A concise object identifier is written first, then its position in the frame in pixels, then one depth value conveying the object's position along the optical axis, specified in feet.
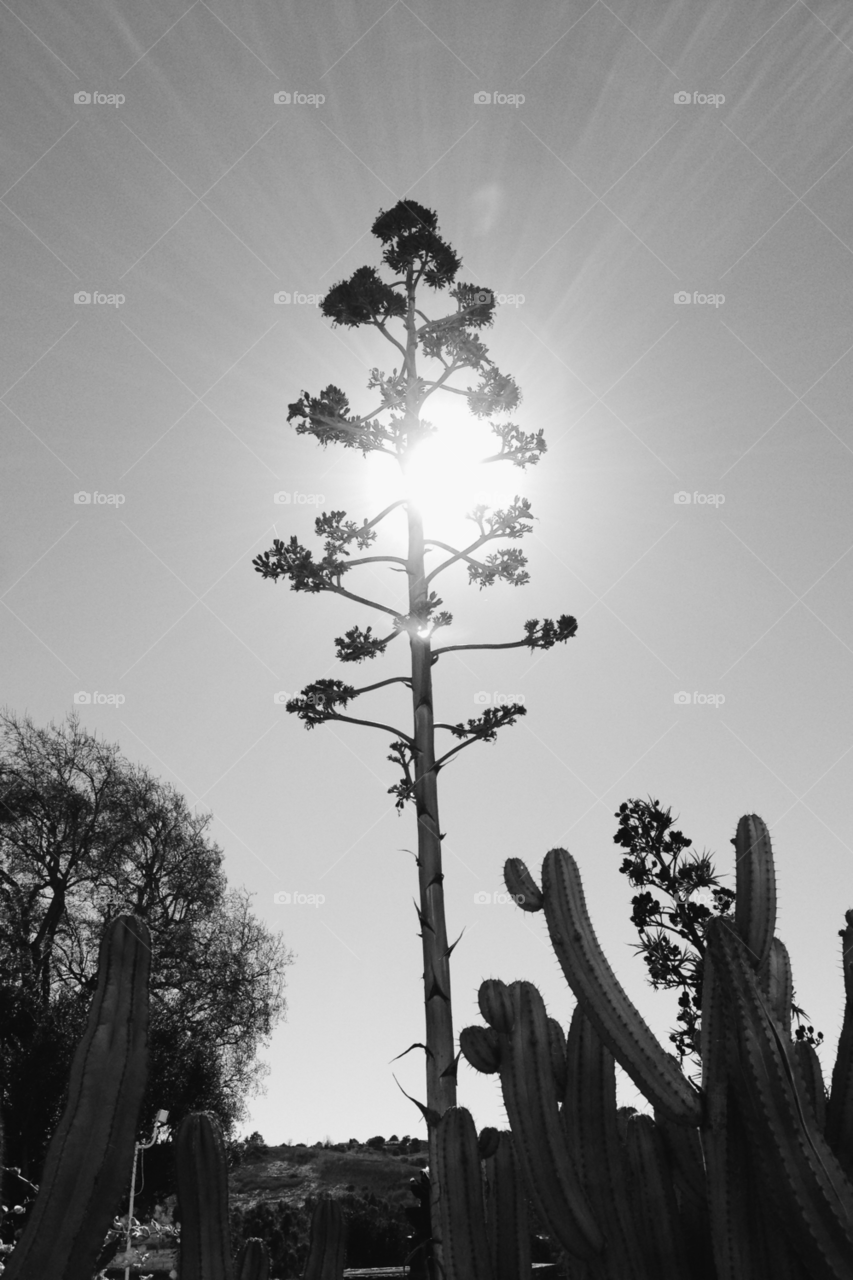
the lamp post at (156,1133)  45.90
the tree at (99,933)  54.85
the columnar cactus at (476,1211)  12.57
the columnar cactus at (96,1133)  7.43
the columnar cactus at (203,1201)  9.25
